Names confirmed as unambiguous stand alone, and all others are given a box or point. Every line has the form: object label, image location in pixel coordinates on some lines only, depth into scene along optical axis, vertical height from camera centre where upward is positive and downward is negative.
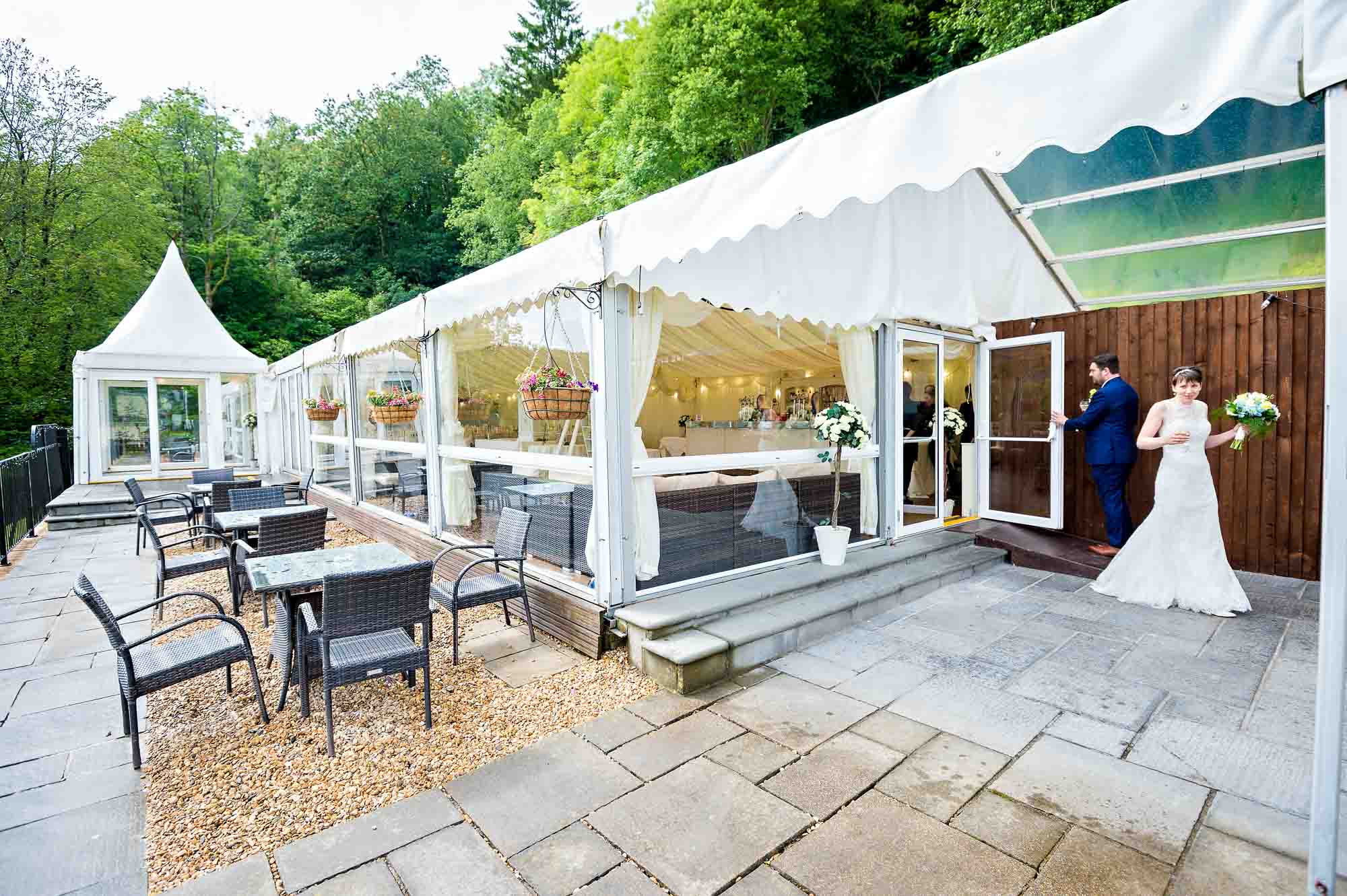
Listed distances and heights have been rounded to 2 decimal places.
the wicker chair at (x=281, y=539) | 4.59 -0.80
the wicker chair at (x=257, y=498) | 6.27 -0.65
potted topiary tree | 4.95 -0.10
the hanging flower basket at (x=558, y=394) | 3.95 +0.22
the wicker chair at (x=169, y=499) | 6.68 -0.81
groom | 5.66 -0.17
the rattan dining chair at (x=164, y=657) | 2.71 -1.05
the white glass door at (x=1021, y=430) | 6.45 -0.10
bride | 4.54 -0.86
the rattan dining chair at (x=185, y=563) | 4.77 -1.01
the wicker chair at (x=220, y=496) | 6.33 -0.63
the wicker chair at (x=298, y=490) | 7.94 -0.89
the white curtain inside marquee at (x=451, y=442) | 5.95 -0.11
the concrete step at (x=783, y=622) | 3.43 -1.23
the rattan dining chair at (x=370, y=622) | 2.79 -0.90
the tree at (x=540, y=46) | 23.17 +14.38
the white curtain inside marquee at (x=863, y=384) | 5.56 +0.36
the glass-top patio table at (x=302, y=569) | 3.10 -0.74
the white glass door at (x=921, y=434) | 6.29 -0.12
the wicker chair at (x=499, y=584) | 3.86 -1.00
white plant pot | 4.95 -0.94
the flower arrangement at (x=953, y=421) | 6.56 +0.02
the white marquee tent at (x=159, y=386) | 11.17 +0.92
